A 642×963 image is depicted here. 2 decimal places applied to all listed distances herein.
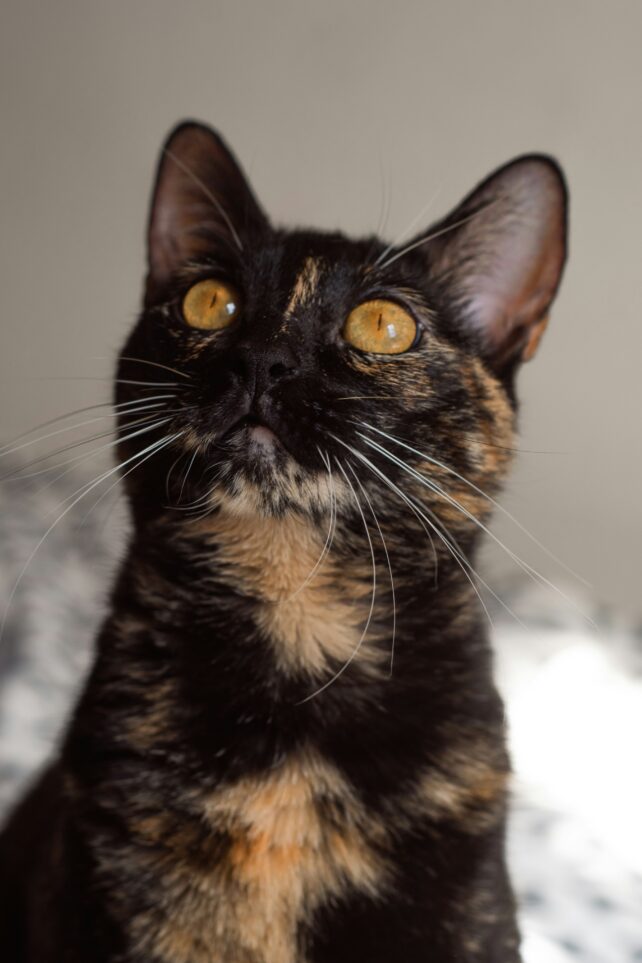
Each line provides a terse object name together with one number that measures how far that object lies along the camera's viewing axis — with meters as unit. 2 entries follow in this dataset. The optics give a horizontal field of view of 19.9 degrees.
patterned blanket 0.57
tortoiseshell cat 0.45
